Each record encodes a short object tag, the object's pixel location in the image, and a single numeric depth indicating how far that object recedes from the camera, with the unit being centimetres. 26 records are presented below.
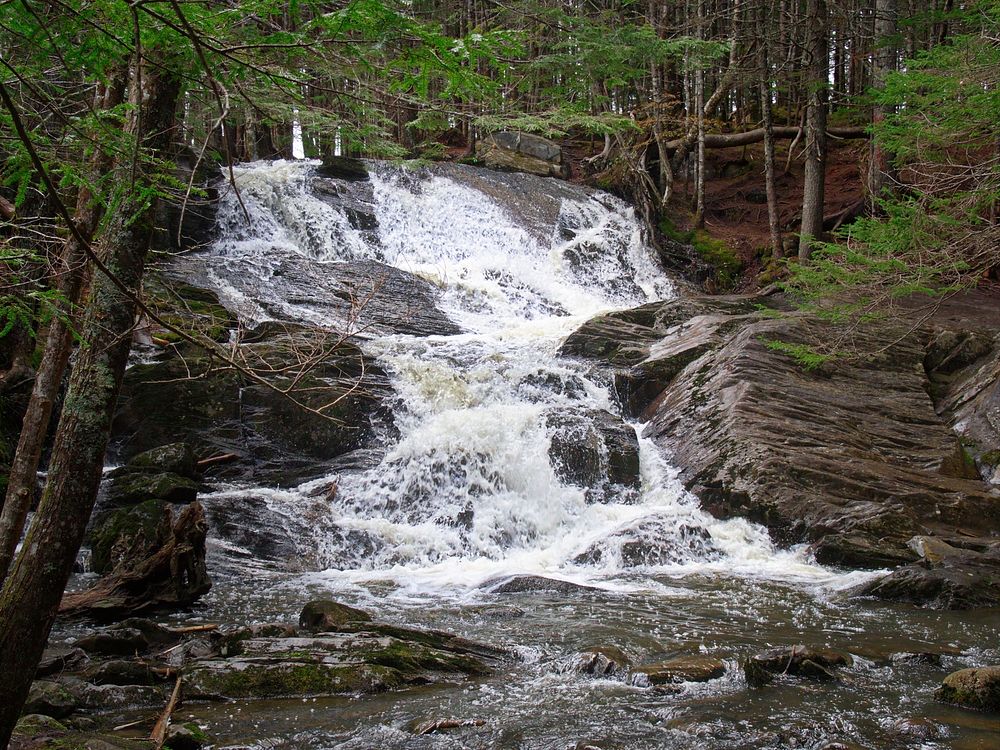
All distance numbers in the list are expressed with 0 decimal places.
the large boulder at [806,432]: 937
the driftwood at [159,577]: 705
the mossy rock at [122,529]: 837
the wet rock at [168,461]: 1018
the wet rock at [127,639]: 591
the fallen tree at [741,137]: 2448
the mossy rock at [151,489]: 934
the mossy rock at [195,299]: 1204
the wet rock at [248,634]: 588
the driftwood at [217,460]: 1108
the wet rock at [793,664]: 552
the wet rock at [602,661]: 584
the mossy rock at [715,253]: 2127
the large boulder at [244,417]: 1145
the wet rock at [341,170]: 2139
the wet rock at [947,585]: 744
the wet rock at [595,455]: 1124
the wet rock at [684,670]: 560
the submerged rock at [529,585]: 830
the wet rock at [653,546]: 945
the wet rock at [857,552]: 880
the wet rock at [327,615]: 641
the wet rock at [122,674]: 528
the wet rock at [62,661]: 533
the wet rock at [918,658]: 593
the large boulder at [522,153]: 2486
